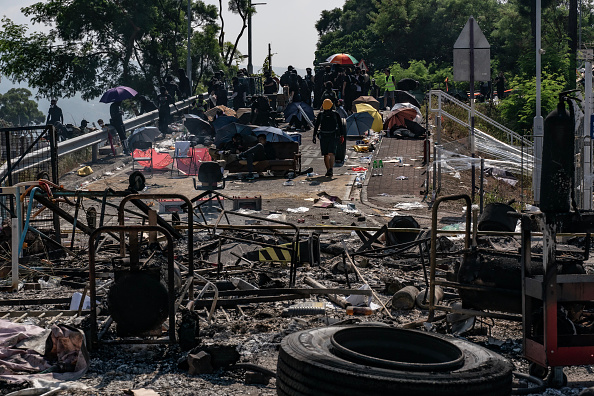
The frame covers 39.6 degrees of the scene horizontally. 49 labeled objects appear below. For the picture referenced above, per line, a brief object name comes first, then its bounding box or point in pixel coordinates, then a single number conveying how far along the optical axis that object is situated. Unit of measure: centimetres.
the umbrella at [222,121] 2534
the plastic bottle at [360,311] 779
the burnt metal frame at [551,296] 561
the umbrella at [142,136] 2278
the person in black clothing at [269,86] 3156
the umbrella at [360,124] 2448
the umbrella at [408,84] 3616
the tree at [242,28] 5162
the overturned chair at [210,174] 1645
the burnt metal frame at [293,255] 870
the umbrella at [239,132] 2031
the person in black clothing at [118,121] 2438
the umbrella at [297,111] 2714
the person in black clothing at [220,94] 3020
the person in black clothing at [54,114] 2852
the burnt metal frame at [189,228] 751
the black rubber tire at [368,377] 481
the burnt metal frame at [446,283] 664
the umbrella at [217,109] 2795
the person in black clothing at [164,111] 2767
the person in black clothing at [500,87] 3672
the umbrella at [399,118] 2575
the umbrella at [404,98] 3069
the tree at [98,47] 4216
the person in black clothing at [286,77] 3177
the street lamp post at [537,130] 1502
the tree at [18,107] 9075
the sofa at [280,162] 1952
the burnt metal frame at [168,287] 636
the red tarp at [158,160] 2059
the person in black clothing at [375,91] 3459
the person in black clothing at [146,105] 3067
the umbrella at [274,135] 1997
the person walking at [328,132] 1928
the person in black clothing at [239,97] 3081
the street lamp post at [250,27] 5202
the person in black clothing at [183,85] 3388
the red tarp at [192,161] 2028
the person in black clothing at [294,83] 3072
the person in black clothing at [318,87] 3241
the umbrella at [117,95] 2517
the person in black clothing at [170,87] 3095
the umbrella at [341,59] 3428
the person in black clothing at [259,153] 1933
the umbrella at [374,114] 2603
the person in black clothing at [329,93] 2244
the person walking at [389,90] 3394
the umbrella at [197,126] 2498
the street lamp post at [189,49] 3948
